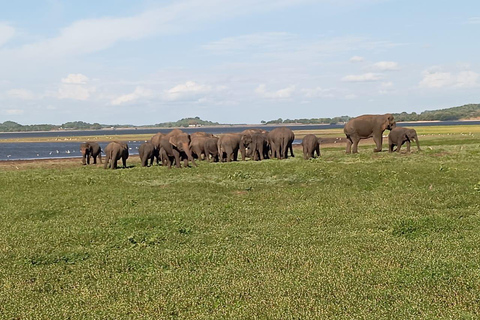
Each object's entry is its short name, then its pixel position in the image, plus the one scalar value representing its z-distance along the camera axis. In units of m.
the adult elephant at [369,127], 40.03
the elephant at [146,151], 40.44
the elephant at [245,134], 42.50
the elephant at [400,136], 39.38
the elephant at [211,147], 42.59
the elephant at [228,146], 41.25
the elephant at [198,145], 43.15
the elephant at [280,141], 40.69
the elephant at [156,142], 40.54
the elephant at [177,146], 36.75
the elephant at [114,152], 38.66
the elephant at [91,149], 47.25
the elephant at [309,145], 38.99
